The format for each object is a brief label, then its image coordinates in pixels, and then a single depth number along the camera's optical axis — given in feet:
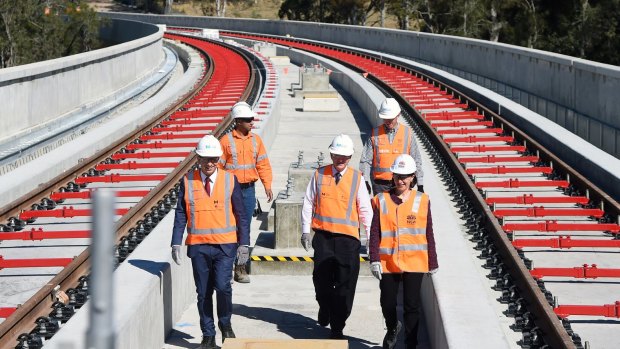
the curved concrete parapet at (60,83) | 69.77
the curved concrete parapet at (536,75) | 73.46
